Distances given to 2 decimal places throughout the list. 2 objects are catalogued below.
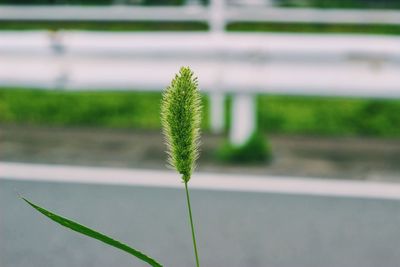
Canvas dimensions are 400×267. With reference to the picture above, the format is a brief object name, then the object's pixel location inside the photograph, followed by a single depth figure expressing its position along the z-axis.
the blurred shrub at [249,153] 5.98
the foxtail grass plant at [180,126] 1.31
